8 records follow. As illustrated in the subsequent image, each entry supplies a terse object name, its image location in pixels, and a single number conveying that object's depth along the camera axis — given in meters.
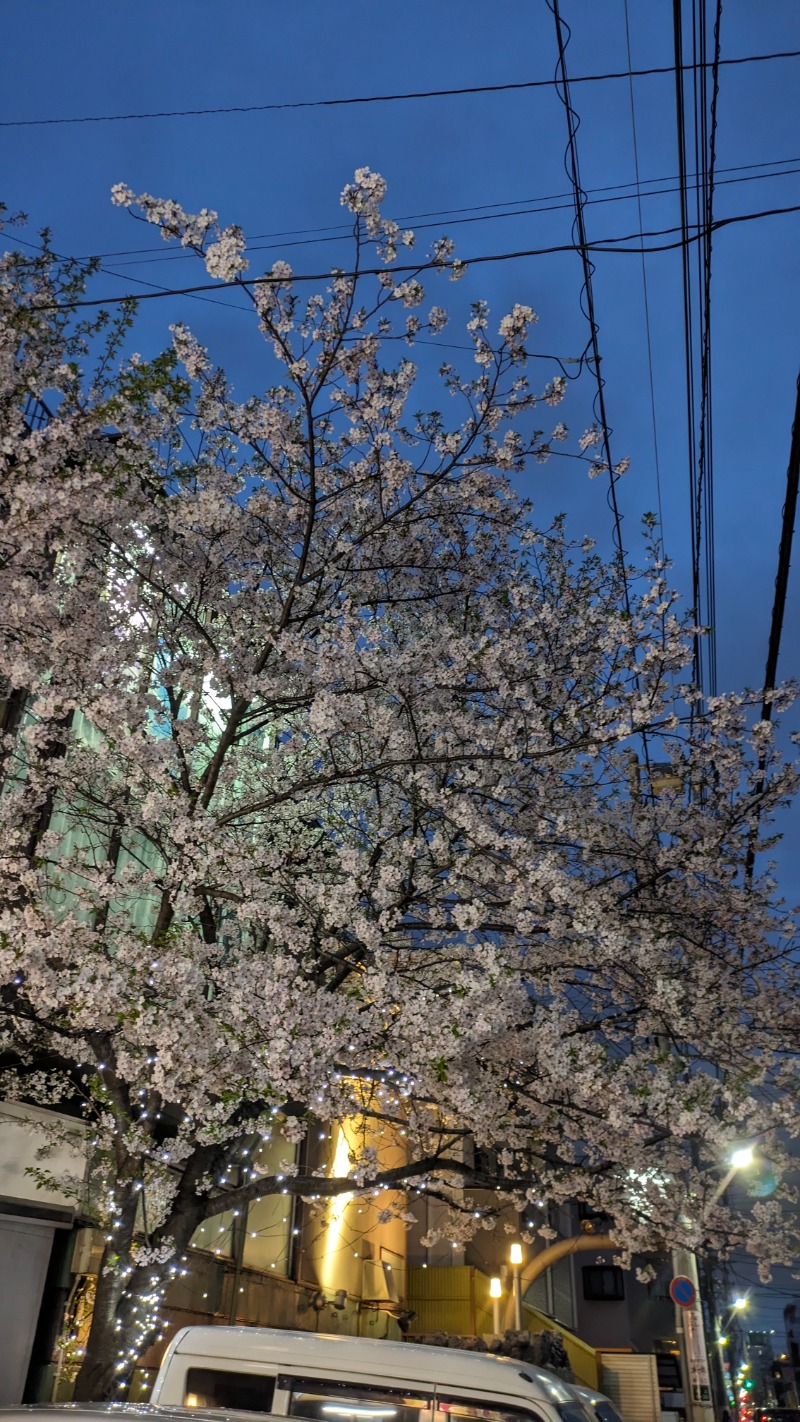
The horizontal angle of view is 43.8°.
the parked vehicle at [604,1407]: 10.41
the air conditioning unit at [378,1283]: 20.55
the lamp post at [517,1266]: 19.34
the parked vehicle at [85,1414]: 3.47
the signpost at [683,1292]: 12.93
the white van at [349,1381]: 6.73
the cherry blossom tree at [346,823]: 8.55
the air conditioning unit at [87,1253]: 11.52
